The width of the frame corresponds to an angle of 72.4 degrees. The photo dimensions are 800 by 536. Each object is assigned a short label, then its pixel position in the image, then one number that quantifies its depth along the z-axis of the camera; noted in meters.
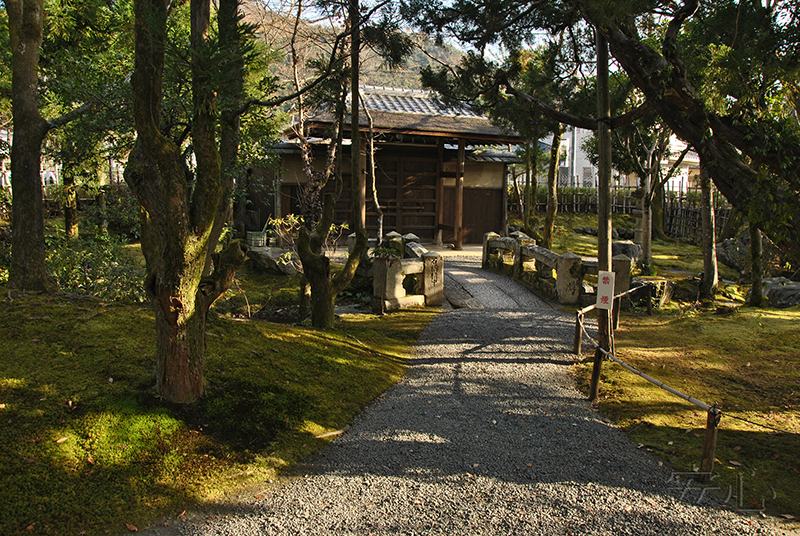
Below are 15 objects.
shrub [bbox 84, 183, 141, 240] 11.73
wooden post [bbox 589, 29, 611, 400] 7.18
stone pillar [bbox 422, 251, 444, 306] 11.22
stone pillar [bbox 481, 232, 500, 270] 14.91
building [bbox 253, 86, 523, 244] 17.14
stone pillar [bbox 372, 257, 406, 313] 10.59
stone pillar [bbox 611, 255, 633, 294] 10.98
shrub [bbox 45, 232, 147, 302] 8.10
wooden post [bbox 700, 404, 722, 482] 4.13
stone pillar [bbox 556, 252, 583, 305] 11.27
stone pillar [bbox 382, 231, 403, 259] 14.11
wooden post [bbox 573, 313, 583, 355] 7.87
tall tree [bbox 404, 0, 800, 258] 5.28
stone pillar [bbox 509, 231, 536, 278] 13.39
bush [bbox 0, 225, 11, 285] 8.67
